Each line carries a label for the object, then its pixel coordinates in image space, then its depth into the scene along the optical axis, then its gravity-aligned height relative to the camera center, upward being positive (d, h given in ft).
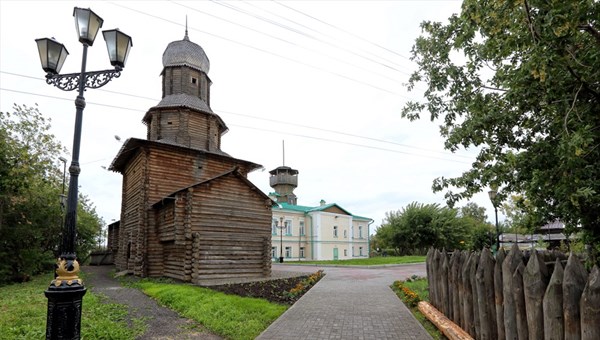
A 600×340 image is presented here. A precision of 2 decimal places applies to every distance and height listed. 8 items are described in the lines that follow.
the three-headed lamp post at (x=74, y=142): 15.74 +4.23
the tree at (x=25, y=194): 54.60 +5.97
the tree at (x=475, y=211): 276.64 +12.90
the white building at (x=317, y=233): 146.51 -2.09
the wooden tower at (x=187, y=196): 55.26 +5.35
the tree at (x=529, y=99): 14.83 +6.69
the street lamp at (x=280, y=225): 140.81 +1.03
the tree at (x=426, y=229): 151.64 -0.53
